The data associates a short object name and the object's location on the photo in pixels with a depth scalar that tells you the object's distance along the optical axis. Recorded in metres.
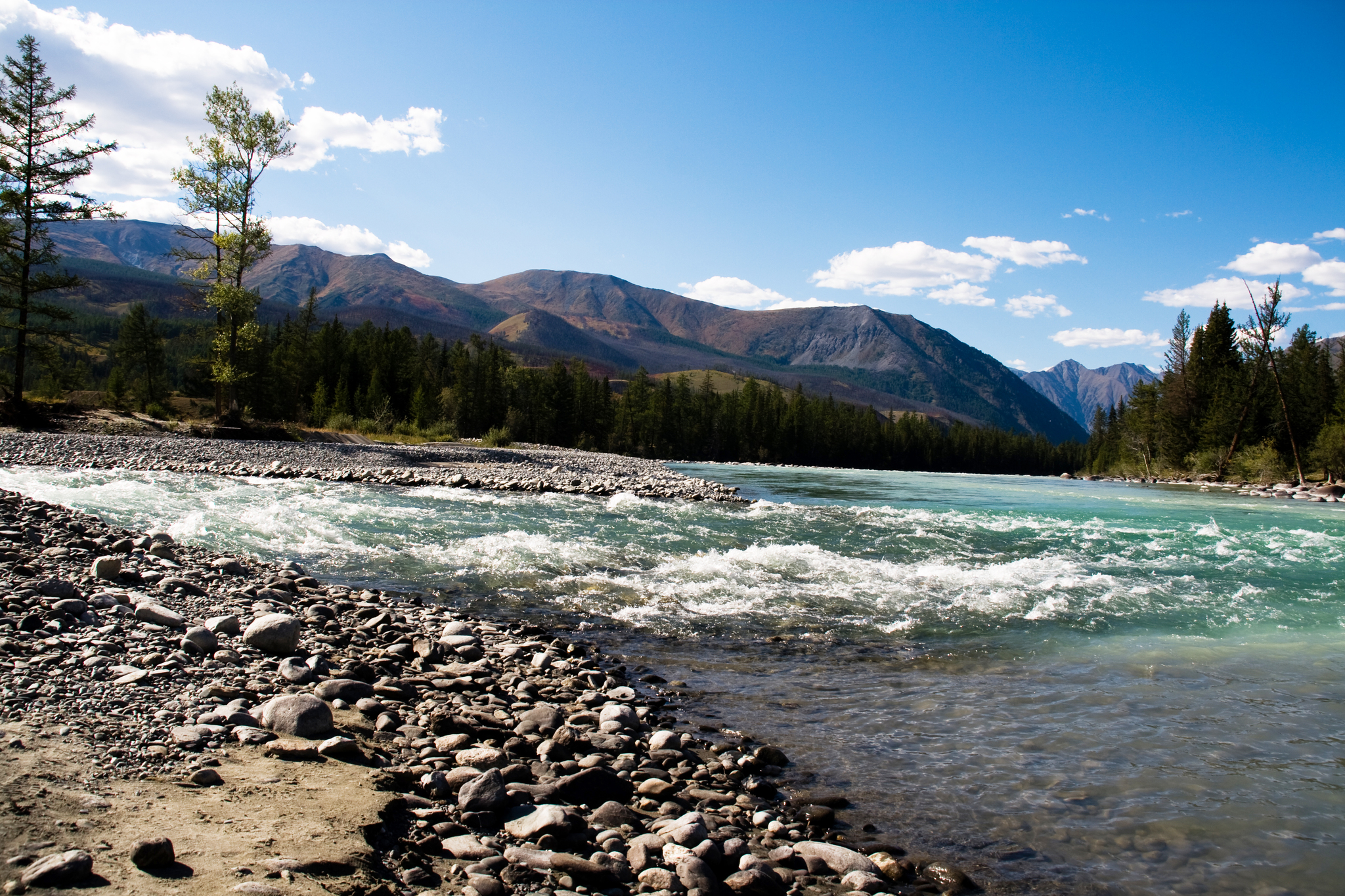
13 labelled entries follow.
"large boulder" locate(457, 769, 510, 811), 3.48
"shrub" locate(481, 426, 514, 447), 52.33
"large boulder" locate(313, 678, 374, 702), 4.80
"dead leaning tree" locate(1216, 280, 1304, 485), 41.44
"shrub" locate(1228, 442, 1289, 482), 44.09
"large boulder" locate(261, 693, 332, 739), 3.99
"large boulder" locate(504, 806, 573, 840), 3.32
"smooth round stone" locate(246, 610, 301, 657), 5.46
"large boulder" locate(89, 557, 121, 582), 6.69
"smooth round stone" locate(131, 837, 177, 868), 2.39
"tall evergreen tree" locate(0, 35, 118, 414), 26.61
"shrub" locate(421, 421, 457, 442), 48.00
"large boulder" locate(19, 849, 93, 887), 2.17
